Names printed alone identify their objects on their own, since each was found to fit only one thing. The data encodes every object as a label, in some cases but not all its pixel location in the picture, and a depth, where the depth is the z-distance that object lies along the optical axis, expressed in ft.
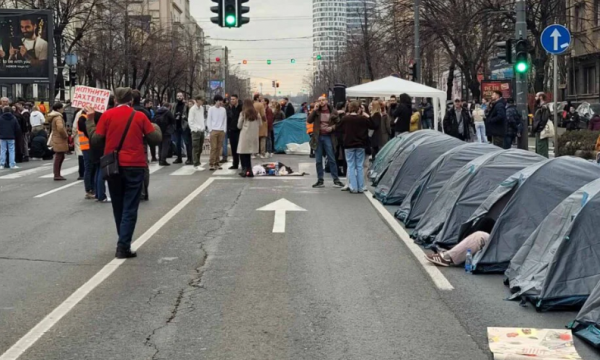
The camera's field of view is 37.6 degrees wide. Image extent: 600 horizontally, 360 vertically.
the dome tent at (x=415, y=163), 47.67
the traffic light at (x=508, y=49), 72.79
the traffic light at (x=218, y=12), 71.97
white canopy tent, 87.76
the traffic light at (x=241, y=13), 71.82
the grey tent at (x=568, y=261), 23.66
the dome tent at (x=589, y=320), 20.52
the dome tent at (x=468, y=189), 34.12
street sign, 60.54
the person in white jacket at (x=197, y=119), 73.72
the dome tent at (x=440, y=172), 40.34
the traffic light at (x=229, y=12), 71.67
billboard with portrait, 148.77
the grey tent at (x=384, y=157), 57.88
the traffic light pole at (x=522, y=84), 71.56
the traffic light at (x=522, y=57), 70.69
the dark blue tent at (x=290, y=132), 101.40
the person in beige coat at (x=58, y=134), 61.00
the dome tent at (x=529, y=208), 29.17
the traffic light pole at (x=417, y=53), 114.21
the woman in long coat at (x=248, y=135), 64.69
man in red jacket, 31.91
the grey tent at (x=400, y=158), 50.80
